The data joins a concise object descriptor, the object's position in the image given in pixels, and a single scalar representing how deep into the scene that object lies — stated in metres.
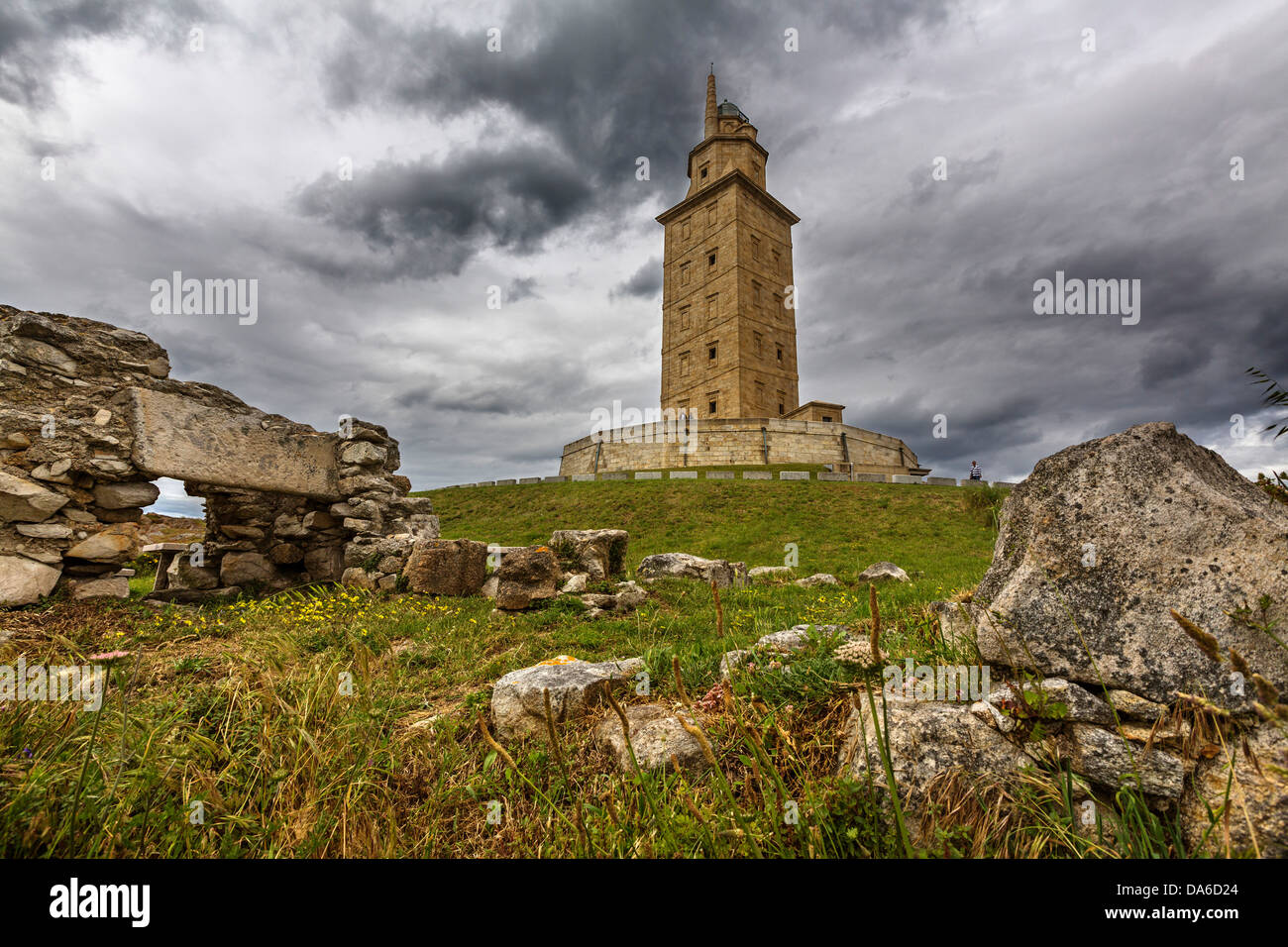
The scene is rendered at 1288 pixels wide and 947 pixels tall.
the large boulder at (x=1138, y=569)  2.35
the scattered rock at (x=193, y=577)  9.29
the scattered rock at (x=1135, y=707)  2.31
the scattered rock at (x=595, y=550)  9.45
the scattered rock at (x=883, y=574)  10.48
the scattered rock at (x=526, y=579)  7.39
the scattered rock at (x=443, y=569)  8.34
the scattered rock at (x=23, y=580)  5.85
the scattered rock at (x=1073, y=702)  2.40
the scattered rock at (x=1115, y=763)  2.08
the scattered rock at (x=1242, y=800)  1.84
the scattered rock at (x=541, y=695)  3.53
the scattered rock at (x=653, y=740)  2.90
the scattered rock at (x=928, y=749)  2.38
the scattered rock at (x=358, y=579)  8.75
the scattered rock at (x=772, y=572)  12.09
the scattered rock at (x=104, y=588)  6.52
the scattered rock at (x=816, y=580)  10.43
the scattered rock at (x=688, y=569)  10.26
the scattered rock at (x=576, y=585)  8.14
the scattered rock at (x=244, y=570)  9.29
